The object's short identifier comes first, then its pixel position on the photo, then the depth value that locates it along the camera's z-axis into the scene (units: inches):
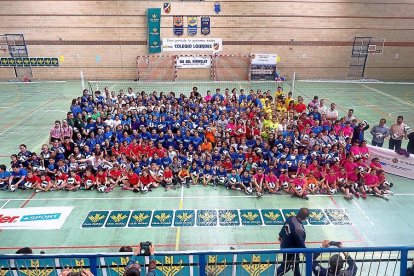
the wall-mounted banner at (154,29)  946.1
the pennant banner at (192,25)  962.1
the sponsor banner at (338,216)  350.3
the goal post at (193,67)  989.8
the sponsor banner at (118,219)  343.3
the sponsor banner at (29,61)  963.8
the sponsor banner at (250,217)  347.6
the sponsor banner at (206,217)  346.3
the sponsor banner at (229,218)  346.6
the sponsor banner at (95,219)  342.3
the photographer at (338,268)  193.9
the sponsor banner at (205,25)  961.5
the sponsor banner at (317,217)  350.3
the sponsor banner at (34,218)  341.1
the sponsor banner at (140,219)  343.6
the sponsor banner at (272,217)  347.9
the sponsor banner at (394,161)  440.1
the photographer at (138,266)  164.1
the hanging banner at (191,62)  995.3
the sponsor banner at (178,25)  957.8
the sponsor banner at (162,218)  343.9
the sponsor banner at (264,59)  997.2
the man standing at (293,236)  225.5
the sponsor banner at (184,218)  345.7
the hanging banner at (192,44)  978.7
